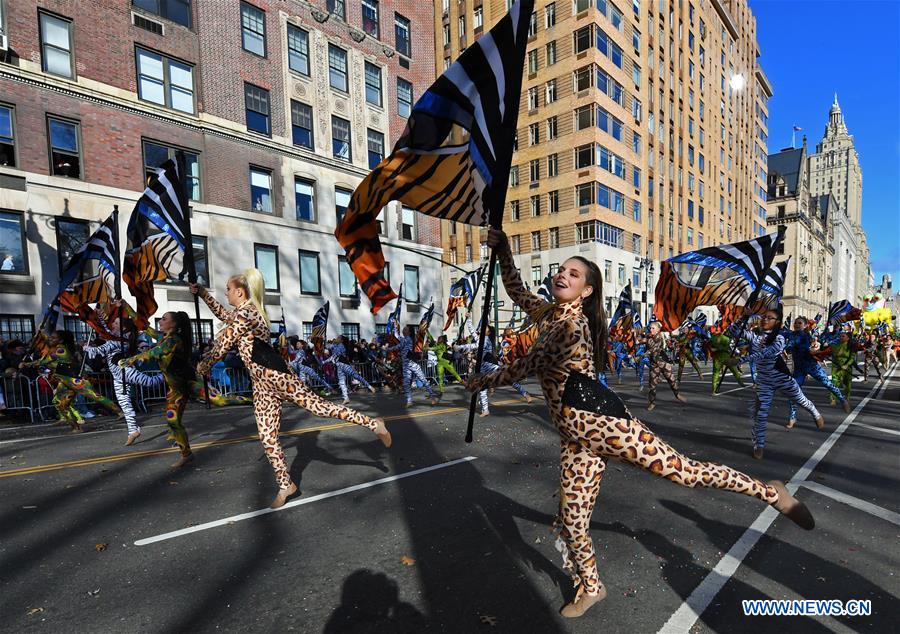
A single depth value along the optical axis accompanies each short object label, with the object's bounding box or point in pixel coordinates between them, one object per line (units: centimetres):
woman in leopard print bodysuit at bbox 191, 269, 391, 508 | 489
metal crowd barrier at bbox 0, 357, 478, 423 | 1129
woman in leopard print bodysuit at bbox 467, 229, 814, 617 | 285
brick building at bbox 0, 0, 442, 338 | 1631
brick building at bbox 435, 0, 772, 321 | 3547
